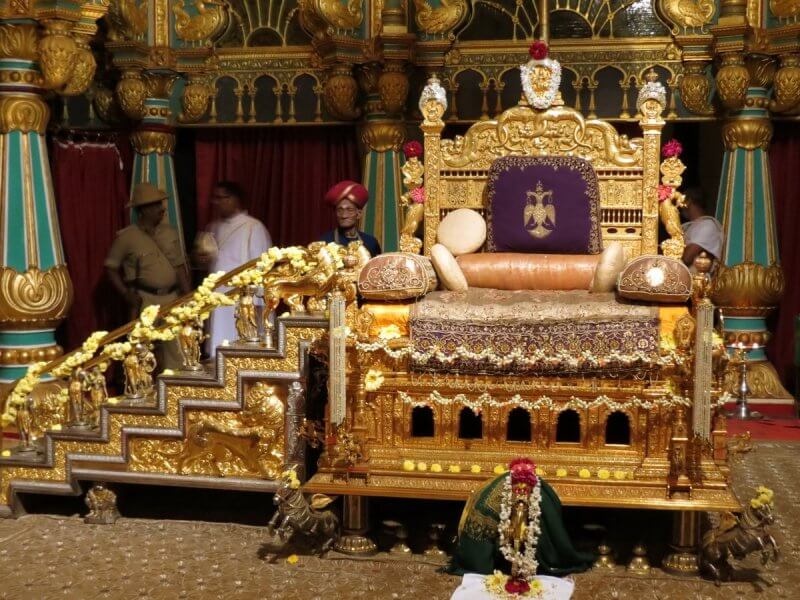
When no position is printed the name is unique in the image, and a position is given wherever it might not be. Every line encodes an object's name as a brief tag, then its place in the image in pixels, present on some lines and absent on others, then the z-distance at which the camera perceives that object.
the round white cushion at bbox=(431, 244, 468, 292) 5.73
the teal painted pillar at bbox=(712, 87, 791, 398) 8.30
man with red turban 6.70
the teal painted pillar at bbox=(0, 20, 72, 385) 7.22
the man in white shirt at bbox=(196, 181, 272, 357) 7.67
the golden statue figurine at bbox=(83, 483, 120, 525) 5.59
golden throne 4.81
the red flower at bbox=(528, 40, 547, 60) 6.31
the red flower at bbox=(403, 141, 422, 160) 6.43
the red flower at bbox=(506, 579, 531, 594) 4.34
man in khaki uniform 7.53
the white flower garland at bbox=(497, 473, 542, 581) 4.40
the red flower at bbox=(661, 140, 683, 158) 6.13
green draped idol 4.59
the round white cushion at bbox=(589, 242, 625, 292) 5.60
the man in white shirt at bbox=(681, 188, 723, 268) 7.86
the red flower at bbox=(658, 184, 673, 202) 6.16
